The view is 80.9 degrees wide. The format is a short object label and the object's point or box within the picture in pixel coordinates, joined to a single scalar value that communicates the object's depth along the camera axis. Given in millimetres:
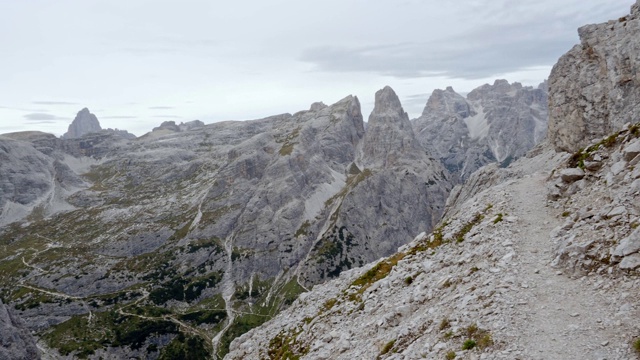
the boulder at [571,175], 29448
